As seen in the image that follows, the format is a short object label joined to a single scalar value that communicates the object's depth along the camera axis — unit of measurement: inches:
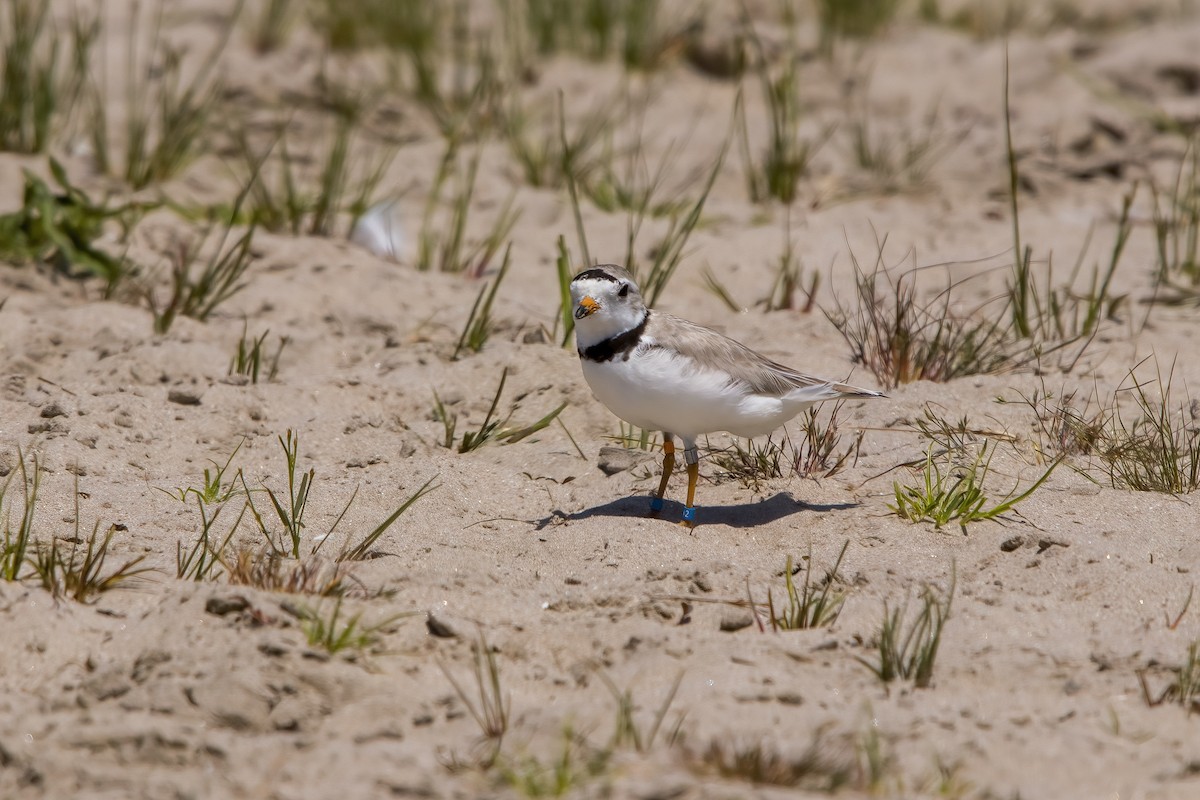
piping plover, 323.3
